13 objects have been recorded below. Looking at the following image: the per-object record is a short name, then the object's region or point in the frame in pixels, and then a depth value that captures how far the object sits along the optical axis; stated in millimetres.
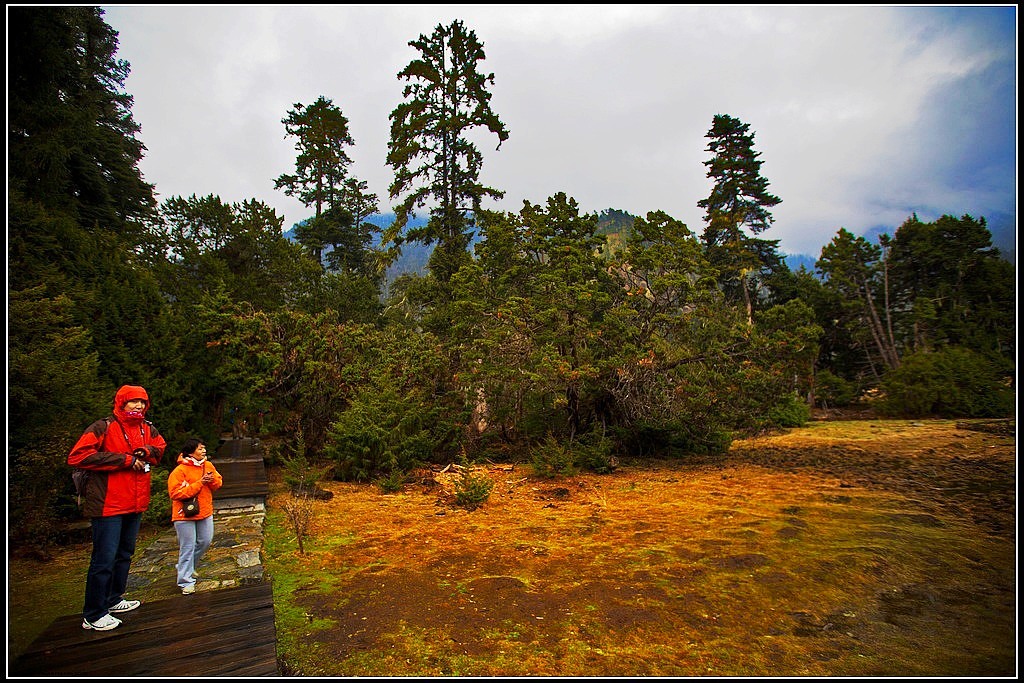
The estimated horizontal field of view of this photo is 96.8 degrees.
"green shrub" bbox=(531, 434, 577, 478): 9891
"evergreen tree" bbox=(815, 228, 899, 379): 24453
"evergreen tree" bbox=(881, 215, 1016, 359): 21047
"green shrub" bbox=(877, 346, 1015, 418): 17031
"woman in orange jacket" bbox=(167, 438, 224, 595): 4184
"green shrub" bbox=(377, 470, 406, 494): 8867
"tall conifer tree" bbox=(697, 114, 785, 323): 28031
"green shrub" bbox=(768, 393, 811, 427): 17291
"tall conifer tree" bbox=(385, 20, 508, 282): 16062
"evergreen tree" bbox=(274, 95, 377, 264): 26781
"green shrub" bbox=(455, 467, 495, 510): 7816
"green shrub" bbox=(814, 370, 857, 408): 23516
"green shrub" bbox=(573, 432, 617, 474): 10586
